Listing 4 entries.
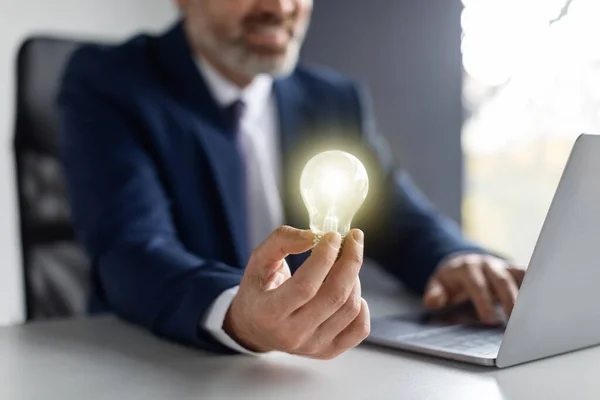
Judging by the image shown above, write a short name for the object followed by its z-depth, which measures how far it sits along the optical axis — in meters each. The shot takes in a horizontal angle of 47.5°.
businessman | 0.57
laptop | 0.45
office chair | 1.12
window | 1.57
